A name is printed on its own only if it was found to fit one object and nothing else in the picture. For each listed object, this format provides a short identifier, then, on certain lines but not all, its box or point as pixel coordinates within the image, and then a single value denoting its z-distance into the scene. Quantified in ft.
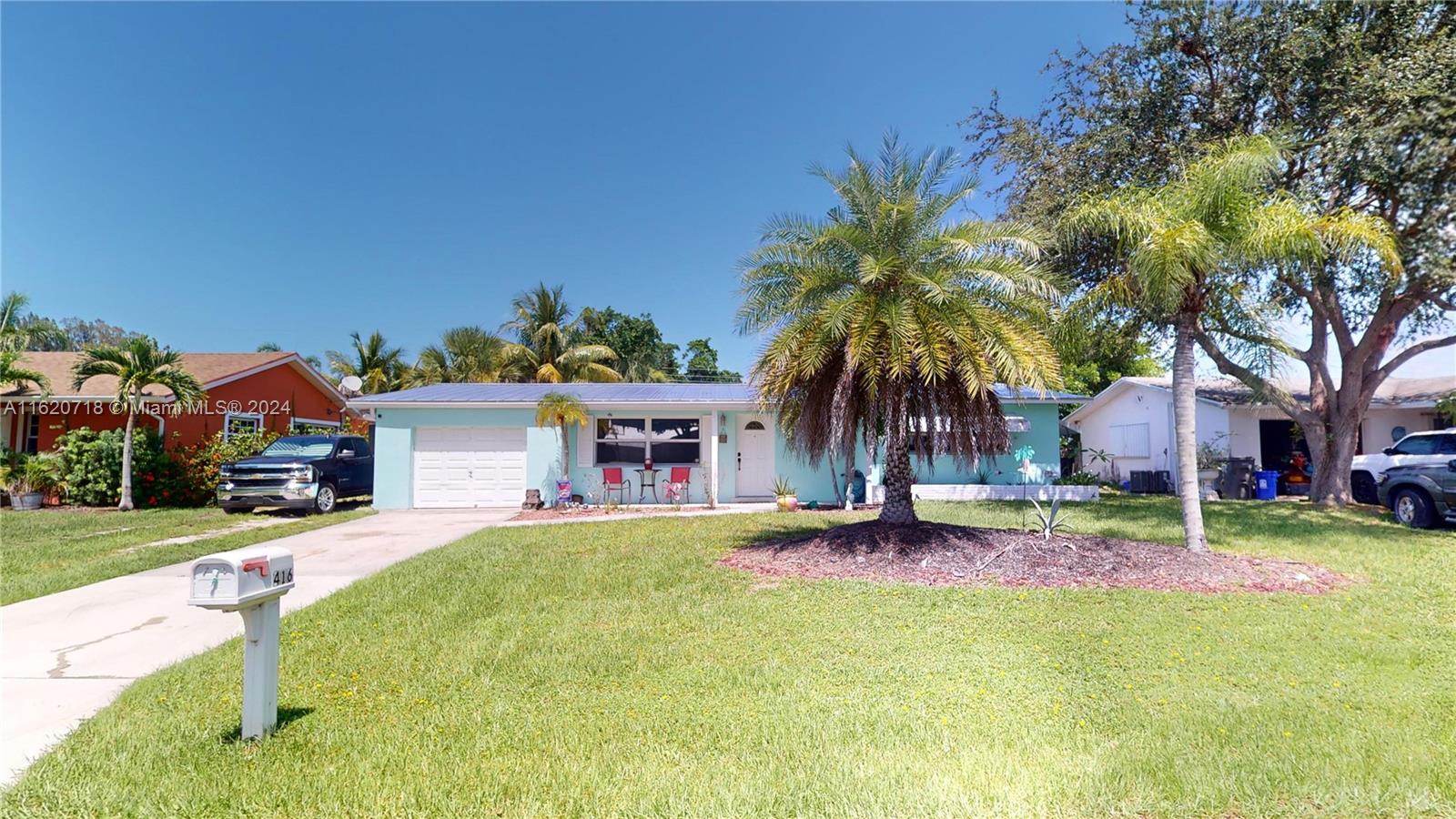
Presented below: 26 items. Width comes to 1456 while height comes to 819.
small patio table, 52.01
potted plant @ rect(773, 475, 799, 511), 47.11
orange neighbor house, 52.70
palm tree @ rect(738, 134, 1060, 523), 25.32
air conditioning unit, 63.26
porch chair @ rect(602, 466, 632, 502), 50.98
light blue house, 51.03
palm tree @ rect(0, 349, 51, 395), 47.32
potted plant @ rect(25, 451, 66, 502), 48.14
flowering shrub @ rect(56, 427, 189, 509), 48.26
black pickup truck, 45.34
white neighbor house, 62.28
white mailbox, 10.05
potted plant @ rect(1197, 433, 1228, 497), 56.95
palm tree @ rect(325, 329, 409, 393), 94.89
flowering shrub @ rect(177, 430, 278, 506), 51.03
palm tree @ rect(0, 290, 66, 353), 50.90
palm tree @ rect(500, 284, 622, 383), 87.71
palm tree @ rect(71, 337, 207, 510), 45.88
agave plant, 26.89
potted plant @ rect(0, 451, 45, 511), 48.01
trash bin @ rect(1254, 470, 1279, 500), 56.85
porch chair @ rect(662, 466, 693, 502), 51.57
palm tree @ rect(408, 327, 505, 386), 89.40
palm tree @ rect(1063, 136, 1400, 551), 24.40
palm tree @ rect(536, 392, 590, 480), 48.01
